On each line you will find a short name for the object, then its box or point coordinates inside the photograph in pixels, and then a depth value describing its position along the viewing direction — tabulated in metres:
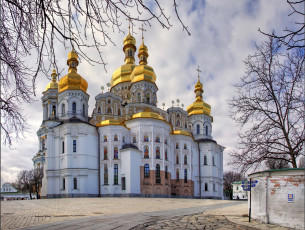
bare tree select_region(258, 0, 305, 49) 5.24
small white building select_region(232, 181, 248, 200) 86.50
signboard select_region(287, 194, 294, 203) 11.69
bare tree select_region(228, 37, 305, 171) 14.84
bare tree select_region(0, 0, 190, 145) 5.10
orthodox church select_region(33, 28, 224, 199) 39.72
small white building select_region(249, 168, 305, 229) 11.49
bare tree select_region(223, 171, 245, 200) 75.79
